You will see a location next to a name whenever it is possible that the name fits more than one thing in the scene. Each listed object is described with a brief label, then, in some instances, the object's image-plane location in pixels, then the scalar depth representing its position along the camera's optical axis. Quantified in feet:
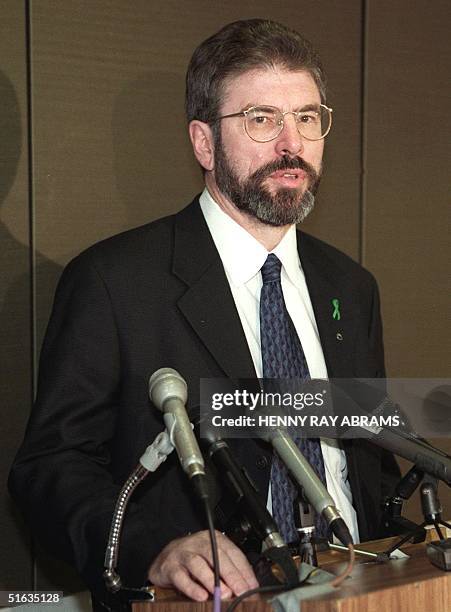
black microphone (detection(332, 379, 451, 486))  14.99
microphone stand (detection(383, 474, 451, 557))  15.17
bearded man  15.93
